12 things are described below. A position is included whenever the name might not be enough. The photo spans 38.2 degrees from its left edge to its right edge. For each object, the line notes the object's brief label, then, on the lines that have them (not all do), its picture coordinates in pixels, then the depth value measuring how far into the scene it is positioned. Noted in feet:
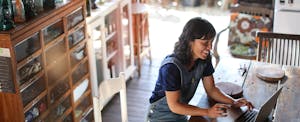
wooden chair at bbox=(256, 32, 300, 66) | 10.19
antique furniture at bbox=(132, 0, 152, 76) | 14.08
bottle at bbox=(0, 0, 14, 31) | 7.50
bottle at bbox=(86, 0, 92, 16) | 11.09
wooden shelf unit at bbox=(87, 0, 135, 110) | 11.51
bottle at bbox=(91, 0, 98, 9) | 11.69
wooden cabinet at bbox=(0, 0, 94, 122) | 7.89
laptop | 6.50
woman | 6.71
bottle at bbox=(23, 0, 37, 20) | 8.12
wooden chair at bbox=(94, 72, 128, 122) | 7.51
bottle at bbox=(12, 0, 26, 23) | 7.86
